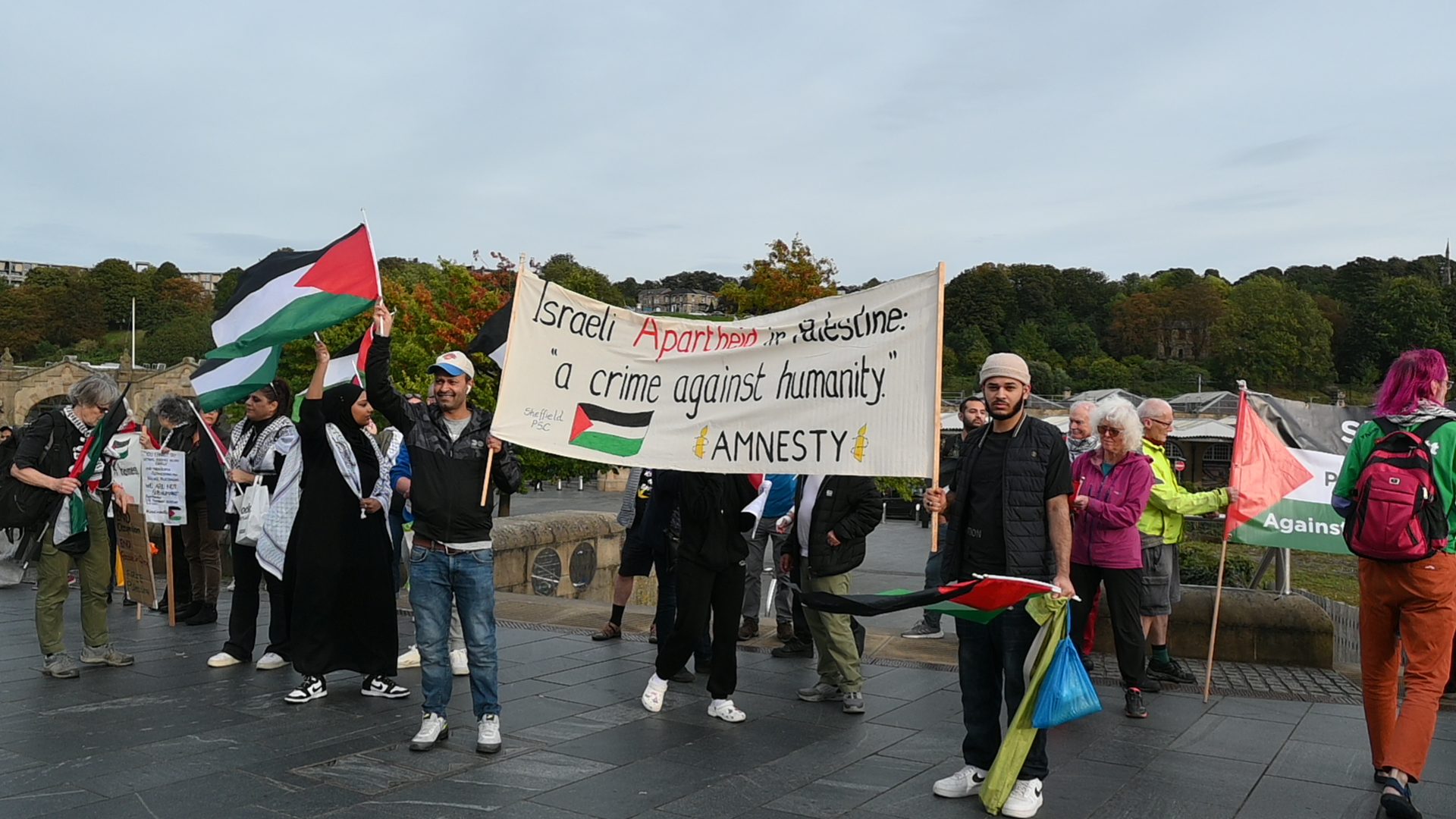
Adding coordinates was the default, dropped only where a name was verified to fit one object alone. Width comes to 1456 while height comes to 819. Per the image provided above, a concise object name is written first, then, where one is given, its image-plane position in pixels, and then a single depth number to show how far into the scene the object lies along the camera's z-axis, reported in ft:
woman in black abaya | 21.80
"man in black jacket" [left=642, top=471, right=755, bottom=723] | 20.95
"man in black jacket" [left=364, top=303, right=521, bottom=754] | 18.17
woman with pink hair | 15.47
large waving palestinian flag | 22.43
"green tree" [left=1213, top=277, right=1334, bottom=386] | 340.59
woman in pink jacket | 21.50
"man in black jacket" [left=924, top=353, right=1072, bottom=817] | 15.85
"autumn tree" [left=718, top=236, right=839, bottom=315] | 97.91
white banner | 17.84
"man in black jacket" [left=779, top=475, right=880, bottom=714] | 22.07
